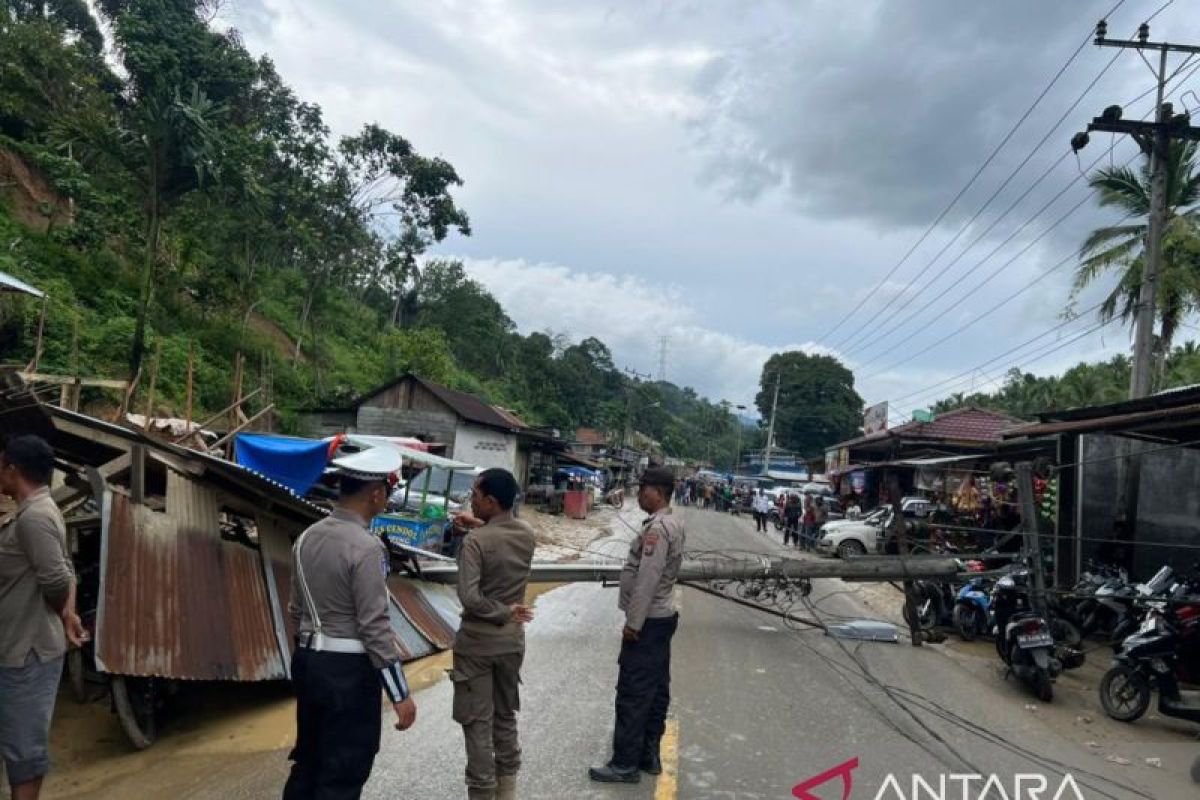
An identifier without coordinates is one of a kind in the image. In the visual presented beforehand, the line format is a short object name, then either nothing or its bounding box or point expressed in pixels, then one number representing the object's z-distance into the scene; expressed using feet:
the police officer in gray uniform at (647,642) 15.87
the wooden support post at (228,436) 34.57
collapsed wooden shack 17.20
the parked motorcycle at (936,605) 35.40
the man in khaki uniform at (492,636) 13.28
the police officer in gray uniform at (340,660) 10.74
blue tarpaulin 40.88
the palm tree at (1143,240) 57.26
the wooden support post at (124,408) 26.64
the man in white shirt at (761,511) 103.42
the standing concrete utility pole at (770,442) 215.31
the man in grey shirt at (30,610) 11.99
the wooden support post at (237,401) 38.50
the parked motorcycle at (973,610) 33.65
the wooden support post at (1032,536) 27.96
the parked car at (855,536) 68.97
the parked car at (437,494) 59.52
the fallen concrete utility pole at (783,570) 32.09
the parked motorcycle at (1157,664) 22.21
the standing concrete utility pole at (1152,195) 47.55
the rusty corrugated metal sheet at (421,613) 26.66
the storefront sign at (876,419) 123.95
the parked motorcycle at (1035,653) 25.17
